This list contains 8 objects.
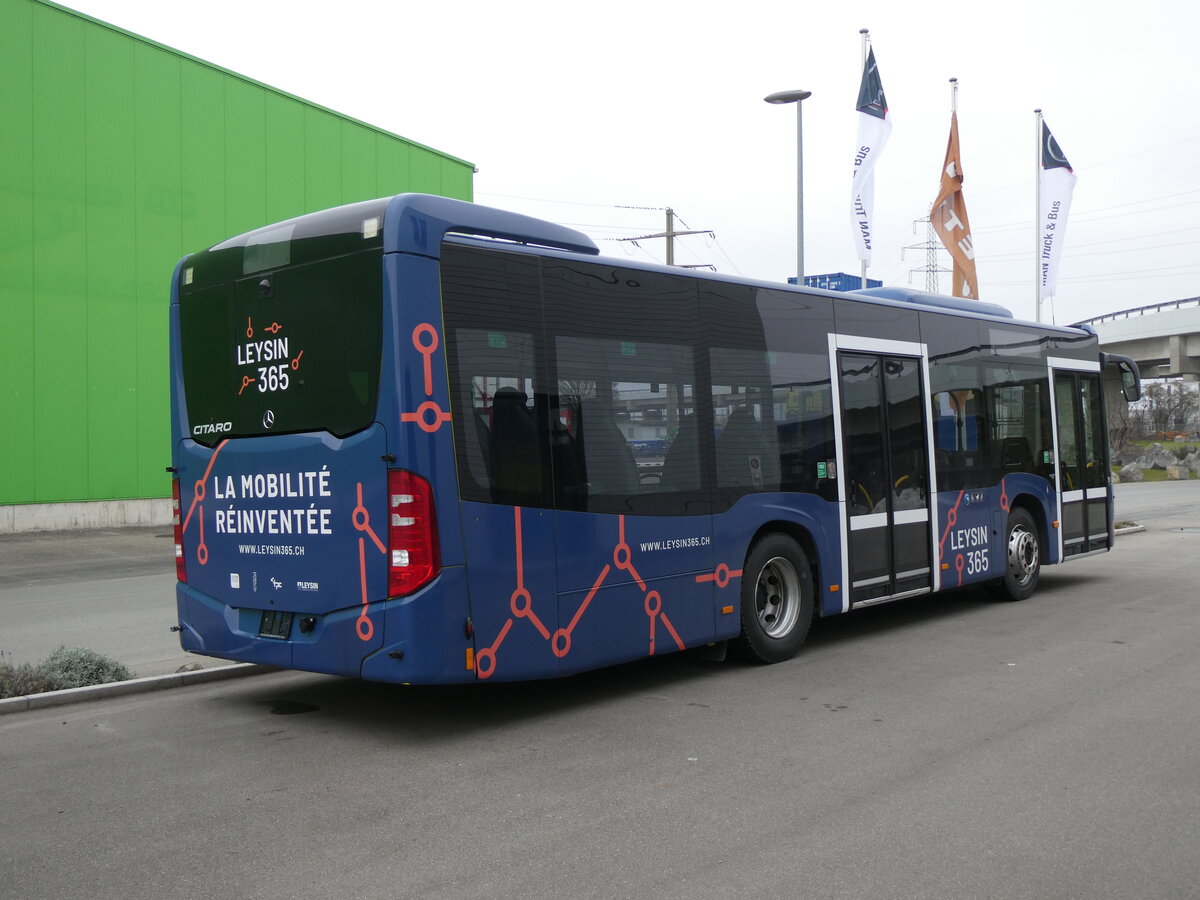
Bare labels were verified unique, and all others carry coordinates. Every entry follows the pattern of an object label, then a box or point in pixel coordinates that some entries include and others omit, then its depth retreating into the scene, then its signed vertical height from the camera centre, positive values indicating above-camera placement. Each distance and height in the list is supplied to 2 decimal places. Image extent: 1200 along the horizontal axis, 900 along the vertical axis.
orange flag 23.89 +5.44
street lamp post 20.48 +5.30
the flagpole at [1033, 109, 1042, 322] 27.77 +6.30
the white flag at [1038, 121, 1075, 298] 27.59 +6.82
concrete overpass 54.34 +6.36
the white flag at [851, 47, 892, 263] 21.58 +6.86
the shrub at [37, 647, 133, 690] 7.52 -1.19
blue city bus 6.15 +0.20
